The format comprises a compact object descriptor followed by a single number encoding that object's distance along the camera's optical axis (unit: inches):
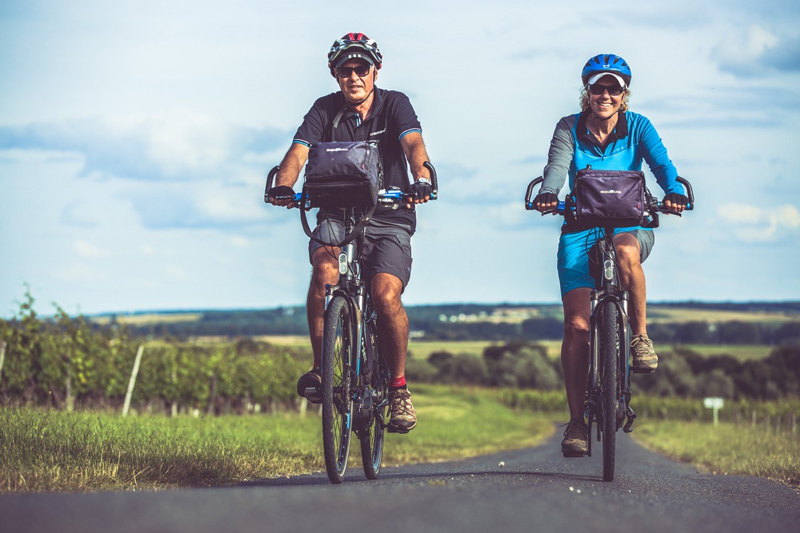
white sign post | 3053.4
